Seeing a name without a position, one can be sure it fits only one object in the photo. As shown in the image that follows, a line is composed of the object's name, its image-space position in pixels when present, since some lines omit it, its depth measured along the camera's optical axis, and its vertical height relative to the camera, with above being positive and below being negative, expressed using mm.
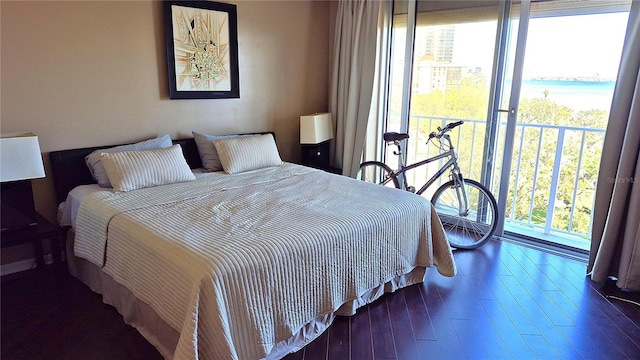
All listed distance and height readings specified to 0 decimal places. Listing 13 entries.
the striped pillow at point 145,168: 2574 -503
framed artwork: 3115 +371
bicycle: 3318 -846
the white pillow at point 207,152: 3248 -475
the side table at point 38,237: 2262 -838
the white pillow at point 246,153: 3172 -477
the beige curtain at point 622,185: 2533 -547
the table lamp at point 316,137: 3861 -407
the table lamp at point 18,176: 2205 -481
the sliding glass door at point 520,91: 3125 +75
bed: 1661 -767
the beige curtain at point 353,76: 3824 +216
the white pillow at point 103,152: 2676 -422
